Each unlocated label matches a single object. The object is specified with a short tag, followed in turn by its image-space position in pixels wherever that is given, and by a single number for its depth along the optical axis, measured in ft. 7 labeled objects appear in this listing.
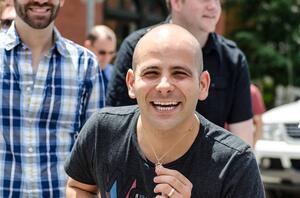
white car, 39.90
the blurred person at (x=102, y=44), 34.31
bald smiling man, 11.66
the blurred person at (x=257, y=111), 29.83
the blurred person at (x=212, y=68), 19.52
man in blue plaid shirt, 16.98
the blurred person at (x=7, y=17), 20.51
